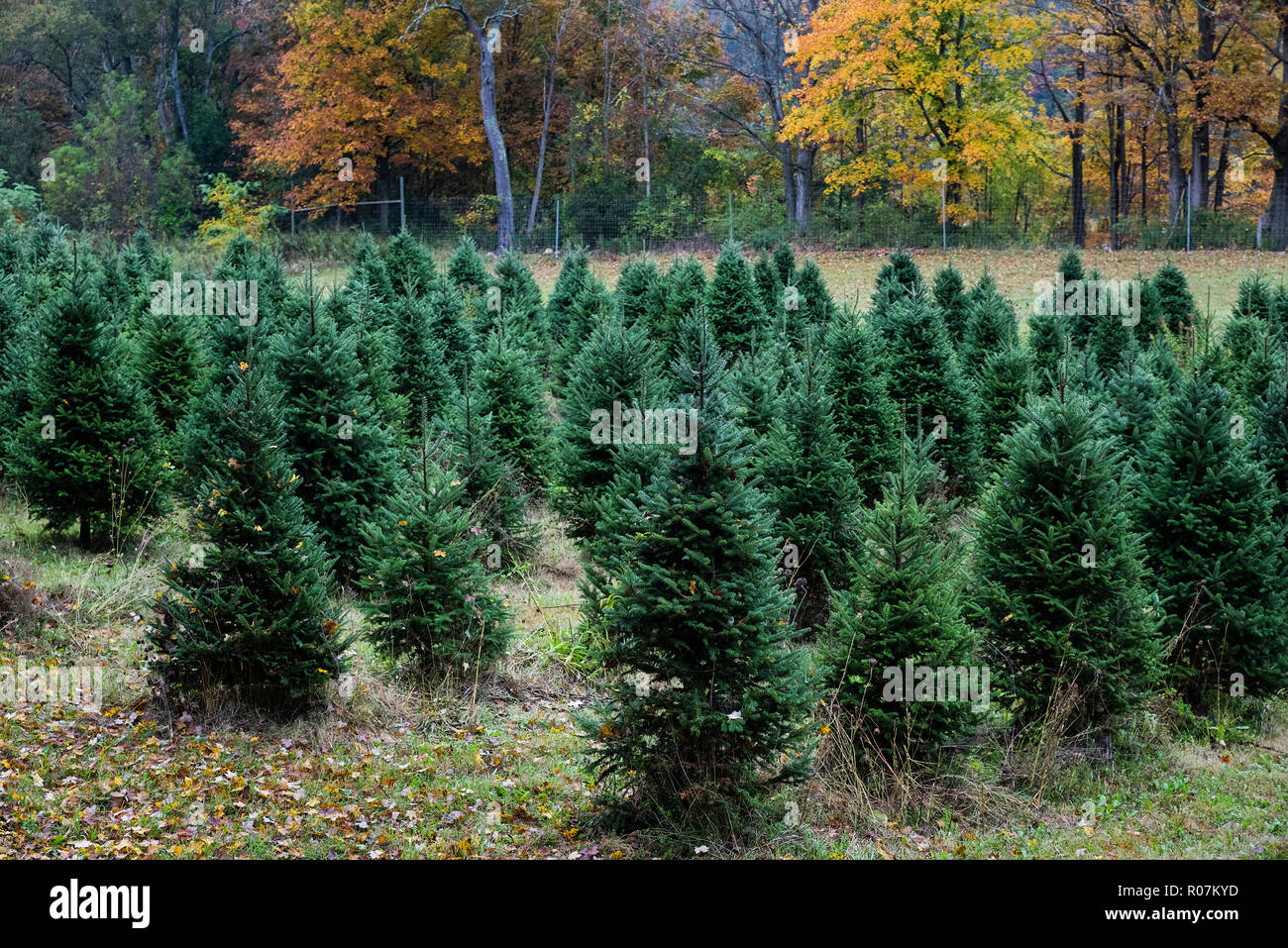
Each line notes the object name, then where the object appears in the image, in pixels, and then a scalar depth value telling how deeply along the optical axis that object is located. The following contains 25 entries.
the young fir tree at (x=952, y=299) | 20.08
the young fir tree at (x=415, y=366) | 14.72
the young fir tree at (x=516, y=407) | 12.87
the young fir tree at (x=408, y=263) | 22.02
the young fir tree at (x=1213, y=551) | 9.34
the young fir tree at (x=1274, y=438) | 10.38
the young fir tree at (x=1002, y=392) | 15.09
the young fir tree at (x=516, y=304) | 18.75
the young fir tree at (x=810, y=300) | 19.98
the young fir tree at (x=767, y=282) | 20.98
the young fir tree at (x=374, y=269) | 20.25
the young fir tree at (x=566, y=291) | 21.36
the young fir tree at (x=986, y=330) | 17.39
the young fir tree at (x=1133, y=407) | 11.75
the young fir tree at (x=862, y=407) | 12.11
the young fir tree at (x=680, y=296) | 17.92
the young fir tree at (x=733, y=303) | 18.98
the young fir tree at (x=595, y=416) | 11.58
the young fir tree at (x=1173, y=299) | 23.12
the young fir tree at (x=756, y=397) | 11.13
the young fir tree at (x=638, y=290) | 19.59
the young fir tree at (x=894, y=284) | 16.75
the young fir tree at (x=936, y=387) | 14.25
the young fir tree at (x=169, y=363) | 13.47
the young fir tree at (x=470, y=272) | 22.11
